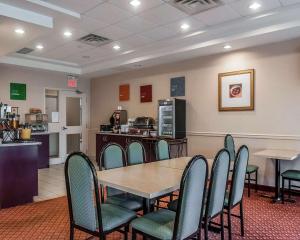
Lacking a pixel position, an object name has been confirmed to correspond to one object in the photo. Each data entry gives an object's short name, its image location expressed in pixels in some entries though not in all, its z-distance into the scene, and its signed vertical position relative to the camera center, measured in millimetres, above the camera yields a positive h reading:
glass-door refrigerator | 5618 +39
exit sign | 7898 +1164
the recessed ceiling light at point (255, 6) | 3684 +1619
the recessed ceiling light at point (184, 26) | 4468 +1620
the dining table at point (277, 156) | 3872 -541
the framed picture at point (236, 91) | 4973 +566
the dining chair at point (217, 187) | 2316 -620
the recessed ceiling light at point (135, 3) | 3584 +1618
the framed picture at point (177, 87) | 6027 +769
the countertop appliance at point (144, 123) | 6387 -78
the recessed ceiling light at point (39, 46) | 5602 +1599
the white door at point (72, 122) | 7910 -61
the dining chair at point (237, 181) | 2662 -653
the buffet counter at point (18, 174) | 3863 -820
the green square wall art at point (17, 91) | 6866 +770
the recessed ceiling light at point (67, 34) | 4720 +1579
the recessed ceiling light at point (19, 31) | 4020 +1394
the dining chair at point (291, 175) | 3868 -839
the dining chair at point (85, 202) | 2076 -670
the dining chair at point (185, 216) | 1905 -738
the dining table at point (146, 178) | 2105 -550
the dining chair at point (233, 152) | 4465 -573
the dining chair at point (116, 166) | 2764 -549
